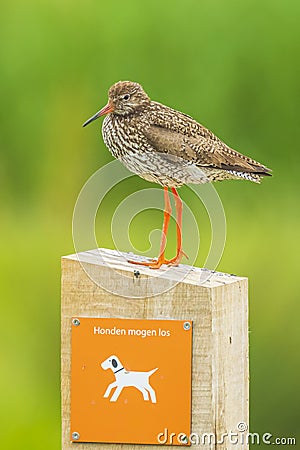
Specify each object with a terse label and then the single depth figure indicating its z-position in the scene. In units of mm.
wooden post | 6312
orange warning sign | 6332
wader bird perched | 6758
